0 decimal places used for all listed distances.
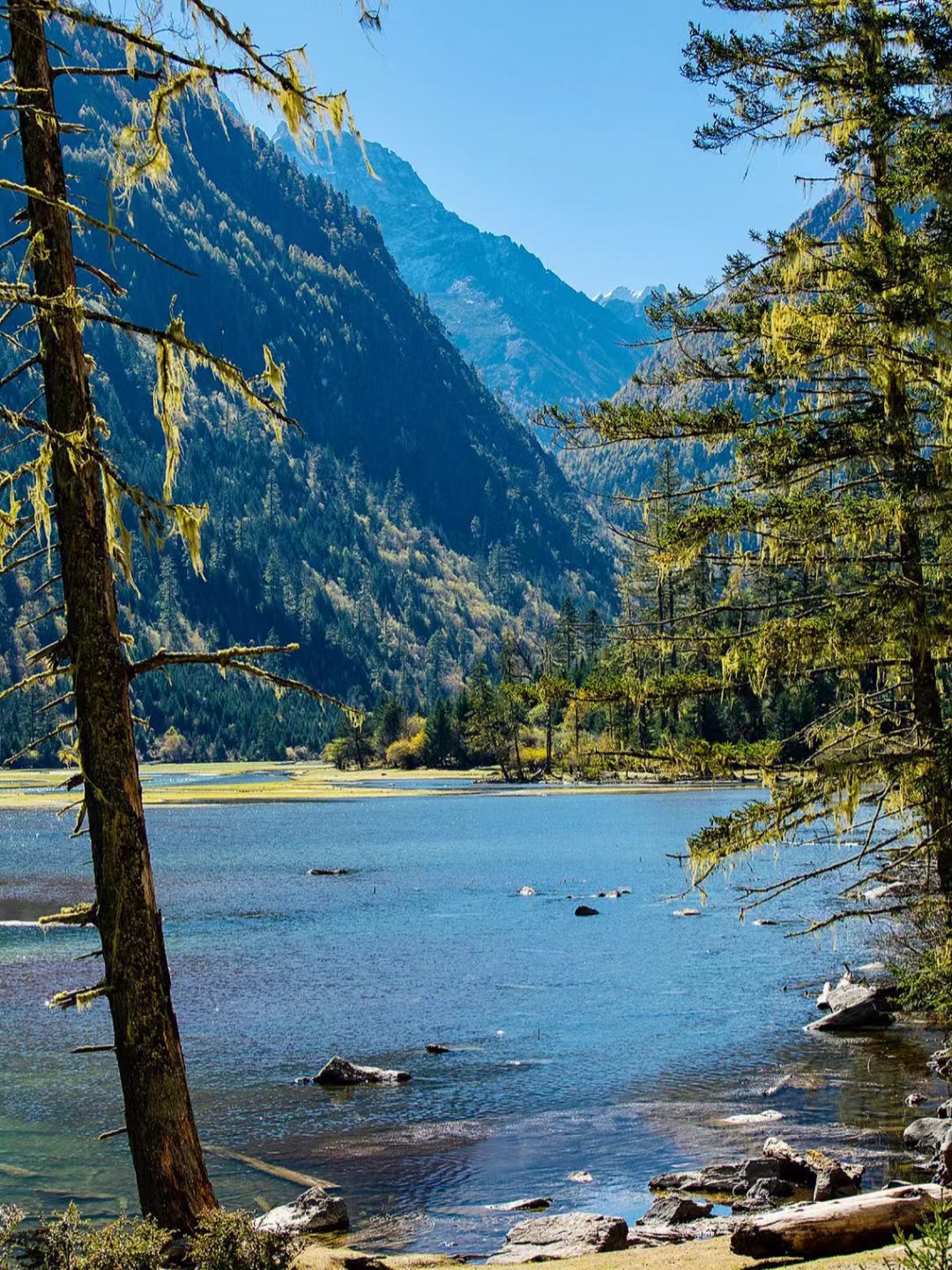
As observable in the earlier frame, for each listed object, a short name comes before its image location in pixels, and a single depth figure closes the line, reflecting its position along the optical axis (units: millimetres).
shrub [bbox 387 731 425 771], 158875
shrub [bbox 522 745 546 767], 129750
